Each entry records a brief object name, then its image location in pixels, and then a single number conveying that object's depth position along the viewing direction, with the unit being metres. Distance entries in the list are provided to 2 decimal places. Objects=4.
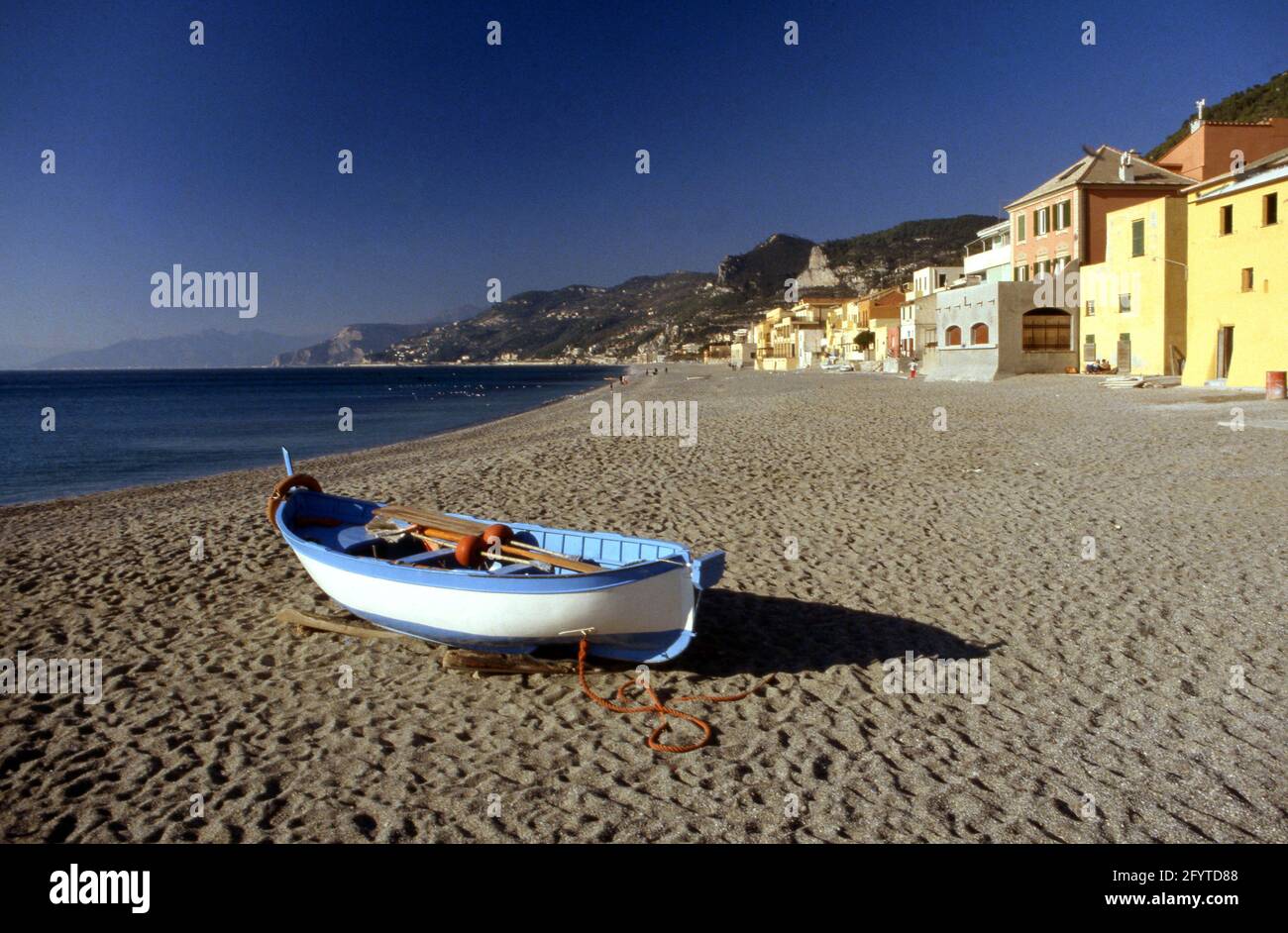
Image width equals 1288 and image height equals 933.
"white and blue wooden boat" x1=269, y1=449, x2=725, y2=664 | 6.42
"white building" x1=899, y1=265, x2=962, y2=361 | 58.34
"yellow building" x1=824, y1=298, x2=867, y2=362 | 80.09
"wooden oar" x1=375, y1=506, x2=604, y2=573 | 7.25
